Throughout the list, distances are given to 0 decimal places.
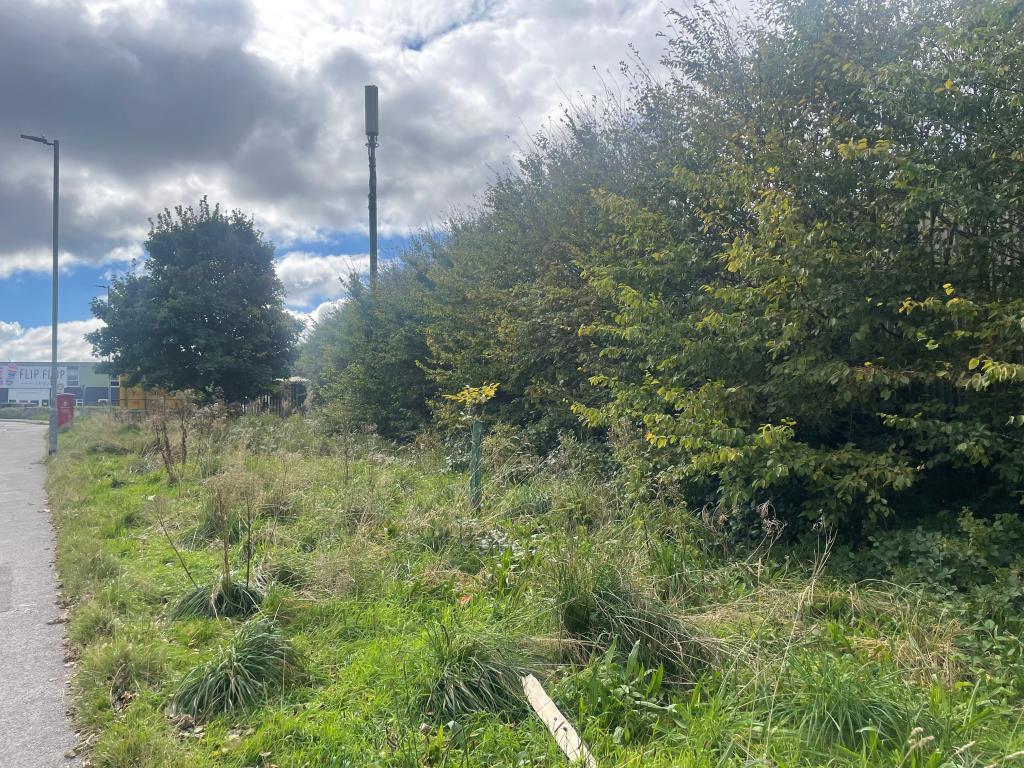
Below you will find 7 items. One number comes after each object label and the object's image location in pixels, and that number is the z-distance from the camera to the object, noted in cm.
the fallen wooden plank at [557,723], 297
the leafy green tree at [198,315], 2205
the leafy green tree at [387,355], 1444
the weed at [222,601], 512
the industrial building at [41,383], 5819
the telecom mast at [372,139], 1786
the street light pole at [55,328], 1820
